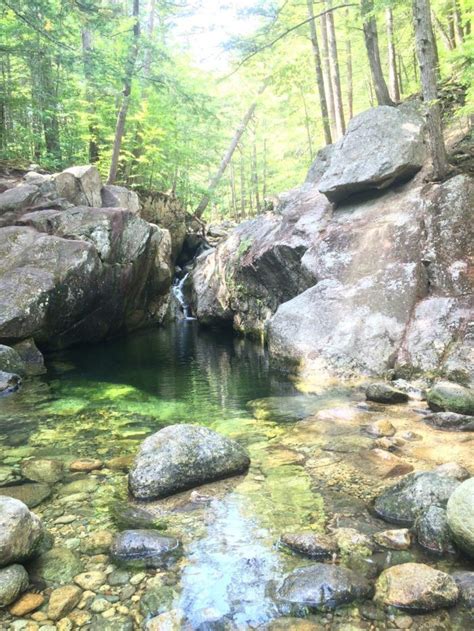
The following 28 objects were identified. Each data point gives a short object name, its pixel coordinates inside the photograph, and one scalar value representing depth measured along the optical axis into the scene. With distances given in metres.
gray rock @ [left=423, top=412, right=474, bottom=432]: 6.76
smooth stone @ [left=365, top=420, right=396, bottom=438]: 6.77
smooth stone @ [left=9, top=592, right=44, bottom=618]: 3.41
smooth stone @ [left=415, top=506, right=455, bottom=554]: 3.93
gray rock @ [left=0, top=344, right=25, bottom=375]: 10.57
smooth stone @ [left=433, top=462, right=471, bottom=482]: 5.00
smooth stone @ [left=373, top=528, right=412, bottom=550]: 4.04
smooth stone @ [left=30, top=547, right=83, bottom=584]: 3.84
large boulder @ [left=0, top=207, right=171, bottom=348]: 11.81
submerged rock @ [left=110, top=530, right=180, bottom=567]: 4.04
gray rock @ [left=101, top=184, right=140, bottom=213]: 17.80
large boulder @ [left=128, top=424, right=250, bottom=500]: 5.26
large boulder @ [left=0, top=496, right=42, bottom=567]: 3.67
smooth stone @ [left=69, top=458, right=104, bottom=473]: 5.96
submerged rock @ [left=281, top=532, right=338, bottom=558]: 4.03
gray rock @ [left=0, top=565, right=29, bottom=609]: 3.46
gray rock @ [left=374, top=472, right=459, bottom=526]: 4.42
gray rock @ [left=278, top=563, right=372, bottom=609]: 3.44
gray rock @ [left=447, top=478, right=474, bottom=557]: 3.66
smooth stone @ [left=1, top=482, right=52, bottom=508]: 5.11
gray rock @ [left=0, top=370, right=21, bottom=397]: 9.63
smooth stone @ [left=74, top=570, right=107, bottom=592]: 3.72
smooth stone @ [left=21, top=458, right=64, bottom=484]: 5.67
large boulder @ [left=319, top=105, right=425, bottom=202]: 12.45
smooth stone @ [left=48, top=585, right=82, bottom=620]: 3.43
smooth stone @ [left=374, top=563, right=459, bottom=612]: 3.30
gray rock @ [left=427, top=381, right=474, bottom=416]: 7.43
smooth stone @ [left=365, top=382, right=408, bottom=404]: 8.30
